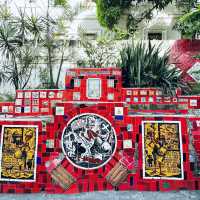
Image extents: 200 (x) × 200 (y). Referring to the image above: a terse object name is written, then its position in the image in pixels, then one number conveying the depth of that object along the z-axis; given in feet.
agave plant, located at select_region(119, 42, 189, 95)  24.09
